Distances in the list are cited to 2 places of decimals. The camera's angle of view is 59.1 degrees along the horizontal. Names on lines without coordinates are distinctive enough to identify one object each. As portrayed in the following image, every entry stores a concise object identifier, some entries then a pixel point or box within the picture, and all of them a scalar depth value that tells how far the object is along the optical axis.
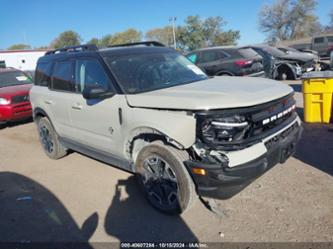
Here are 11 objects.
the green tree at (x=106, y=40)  71.30
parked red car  8.25
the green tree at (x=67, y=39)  73.97
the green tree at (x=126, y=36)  72.35
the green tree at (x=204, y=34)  53.50
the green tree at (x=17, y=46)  88.53
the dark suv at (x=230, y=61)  10.04
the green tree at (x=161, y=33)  68.56
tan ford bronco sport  2.84
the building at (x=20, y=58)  41.53
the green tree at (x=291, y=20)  62.31
